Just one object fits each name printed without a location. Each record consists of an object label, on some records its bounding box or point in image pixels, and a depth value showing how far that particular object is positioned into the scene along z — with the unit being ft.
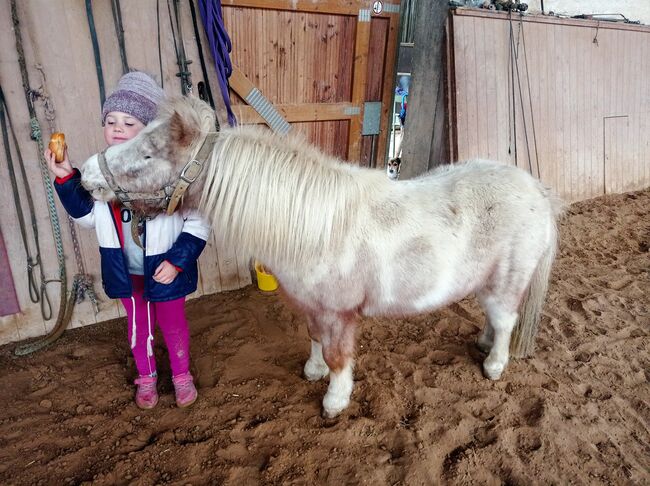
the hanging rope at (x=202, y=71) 8.35
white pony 4.91
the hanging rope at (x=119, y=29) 7.61
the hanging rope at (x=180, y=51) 8.20
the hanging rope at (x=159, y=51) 8.03
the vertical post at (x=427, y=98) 11.71
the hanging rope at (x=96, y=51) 7.39
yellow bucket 10.46
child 5.22
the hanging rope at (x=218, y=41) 8.11
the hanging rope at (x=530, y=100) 13.44
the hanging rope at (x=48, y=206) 7.03
